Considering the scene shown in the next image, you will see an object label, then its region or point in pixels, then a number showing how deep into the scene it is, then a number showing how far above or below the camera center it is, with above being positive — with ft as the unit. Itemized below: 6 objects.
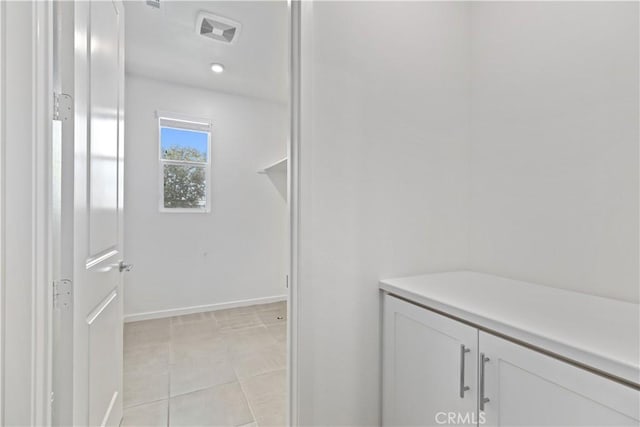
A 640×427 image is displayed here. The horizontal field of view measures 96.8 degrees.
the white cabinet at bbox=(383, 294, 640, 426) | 2.28 -1.70
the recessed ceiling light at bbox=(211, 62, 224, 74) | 9.57 +4.87
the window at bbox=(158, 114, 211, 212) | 10.95 +1.82
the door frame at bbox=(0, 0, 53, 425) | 2.68 -0.03
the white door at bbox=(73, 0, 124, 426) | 3.29 -0.04
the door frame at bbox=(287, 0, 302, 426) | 3.89 +0.17
